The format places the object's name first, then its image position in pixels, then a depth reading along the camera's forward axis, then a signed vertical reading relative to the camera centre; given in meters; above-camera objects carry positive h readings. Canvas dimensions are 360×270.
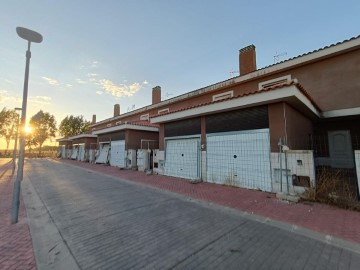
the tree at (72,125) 50.25 +6.79
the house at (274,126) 7.53 +1.33
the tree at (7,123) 44.81 +6.47
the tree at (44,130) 50.56 +5.56
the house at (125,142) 17.38 +0.88
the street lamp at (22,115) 4.79 +0.98
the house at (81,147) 27.73 +0.44
